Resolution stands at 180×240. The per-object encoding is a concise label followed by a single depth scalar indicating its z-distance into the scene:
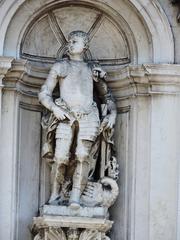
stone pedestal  25.12
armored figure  25.30
